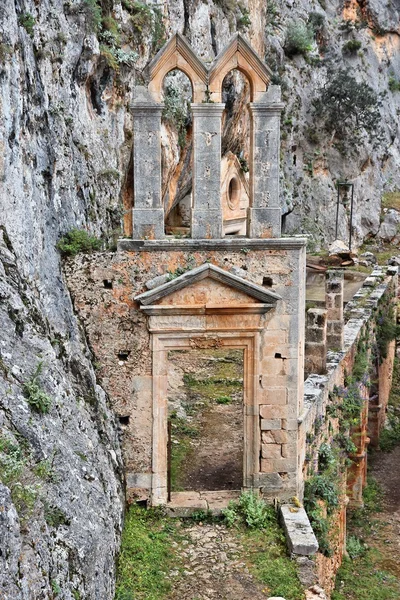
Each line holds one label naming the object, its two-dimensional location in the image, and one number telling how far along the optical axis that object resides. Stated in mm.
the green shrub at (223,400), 14148
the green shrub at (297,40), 35969
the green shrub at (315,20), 38875
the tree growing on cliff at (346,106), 36594
